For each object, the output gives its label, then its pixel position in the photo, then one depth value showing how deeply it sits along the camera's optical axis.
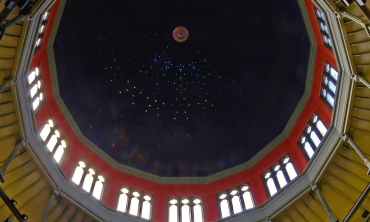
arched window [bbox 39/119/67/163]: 19.33
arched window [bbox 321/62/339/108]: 19.11
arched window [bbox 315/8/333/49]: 18.54
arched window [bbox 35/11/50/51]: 18.27
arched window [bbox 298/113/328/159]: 19.83
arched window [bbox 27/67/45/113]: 18.48
